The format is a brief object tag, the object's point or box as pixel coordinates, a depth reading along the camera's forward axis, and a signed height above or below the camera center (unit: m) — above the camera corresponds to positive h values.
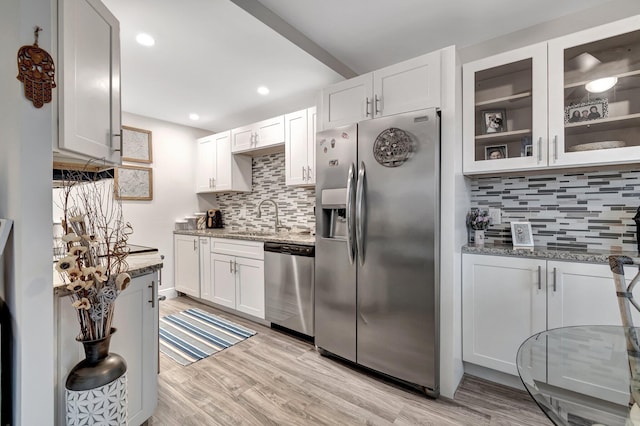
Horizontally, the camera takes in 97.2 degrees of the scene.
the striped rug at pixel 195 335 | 2.45 -1.20
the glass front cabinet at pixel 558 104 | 1.67 +0.71
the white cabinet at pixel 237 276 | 2.99 -0.71
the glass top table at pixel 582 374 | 0.82 -0.57
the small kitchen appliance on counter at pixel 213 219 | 4.24 -0.08
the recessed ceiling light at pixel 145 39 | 2.04 +1.29
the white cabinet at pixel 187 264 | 3.66 -0.68
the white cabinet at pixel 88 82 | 1.21 +0.65
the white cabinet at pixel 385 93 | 1.90 +0.90
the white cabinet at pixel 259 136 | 3.27 +0.95
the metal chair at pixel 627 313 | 0.96 -0.35
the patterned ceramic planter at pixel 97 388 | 1.12 -0.71
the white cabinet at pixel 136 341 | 1.22 -0.63
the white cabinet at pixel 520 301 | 1.63 -0.56
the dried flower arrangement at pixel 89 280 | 1.09 -0.27
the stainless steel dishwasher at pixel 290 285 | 2.57 -0.69
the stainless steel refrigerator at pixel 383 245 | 1.82 -0.23
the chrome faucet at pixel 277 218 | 3.69 -0.02
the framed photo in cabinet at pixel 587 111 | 1.73 +0.63
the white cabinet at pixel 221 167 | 3.85 +0.66
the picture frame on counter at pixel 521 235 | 2.04 -0.17
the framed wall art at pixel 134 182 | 3.48 +0.40
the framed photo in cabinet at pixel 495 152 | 2.01 +0.43
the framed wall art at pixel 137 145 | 3.54 +0.89
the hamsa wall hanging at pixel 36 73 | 0.99 +0.51
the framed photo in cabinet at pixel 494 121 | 2.02 +0.66
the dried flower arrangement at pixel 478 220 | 2.12 -0.06
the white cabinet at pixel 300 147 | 2.97 +0.72
